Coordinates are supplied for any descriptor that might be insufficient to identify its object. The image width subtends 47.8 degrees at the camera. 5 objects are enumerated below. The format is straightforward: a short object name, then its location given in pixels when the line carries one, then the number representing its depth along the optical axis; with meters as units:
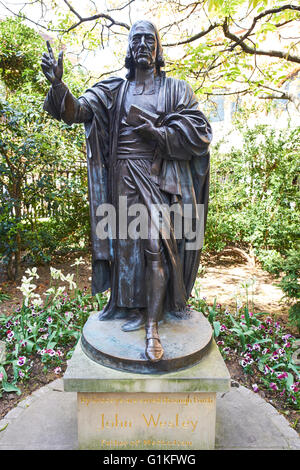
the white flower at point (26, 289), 3.76
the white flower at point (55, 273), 4.17
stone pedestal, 2.11
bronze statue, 2.37
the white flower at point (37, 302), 3.98
